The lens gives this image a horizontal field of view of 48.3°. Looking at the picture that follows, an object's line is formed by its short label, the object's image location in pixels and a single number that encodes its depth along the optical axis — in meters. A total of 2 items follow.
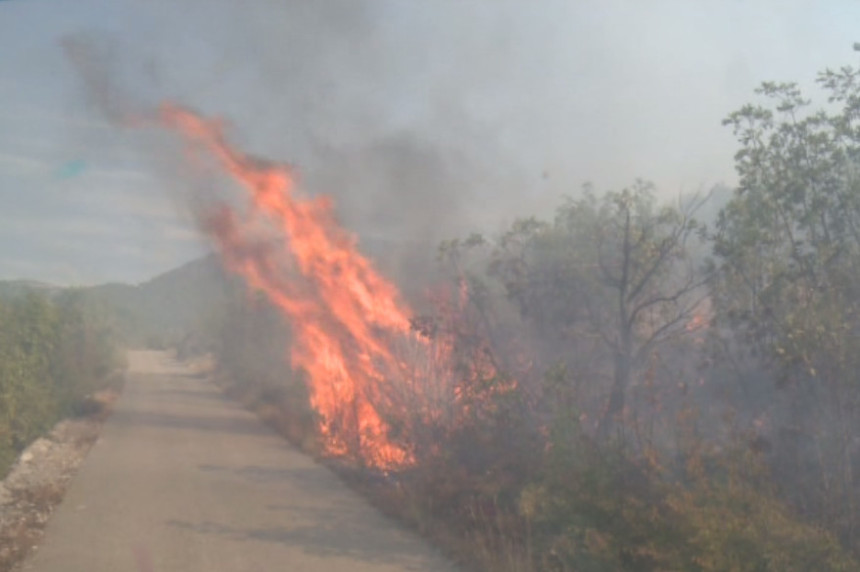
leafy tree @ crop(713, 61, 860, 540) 9.04
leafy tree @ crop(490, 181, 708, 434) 11.78
